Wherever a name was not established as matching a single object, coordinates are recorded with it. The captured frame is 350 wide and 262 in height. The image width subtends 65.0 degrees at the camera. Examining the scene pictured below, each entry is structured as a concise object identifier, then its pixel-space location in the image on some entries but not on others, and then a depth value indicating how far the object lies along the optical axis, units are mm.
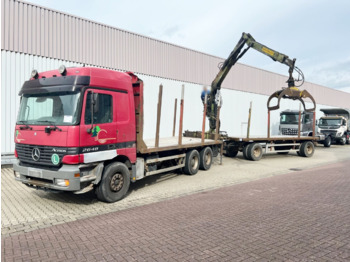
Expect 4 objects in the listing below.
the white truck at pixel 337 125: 22170
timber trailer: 12000
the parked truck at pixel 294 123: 17967
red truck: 5430
